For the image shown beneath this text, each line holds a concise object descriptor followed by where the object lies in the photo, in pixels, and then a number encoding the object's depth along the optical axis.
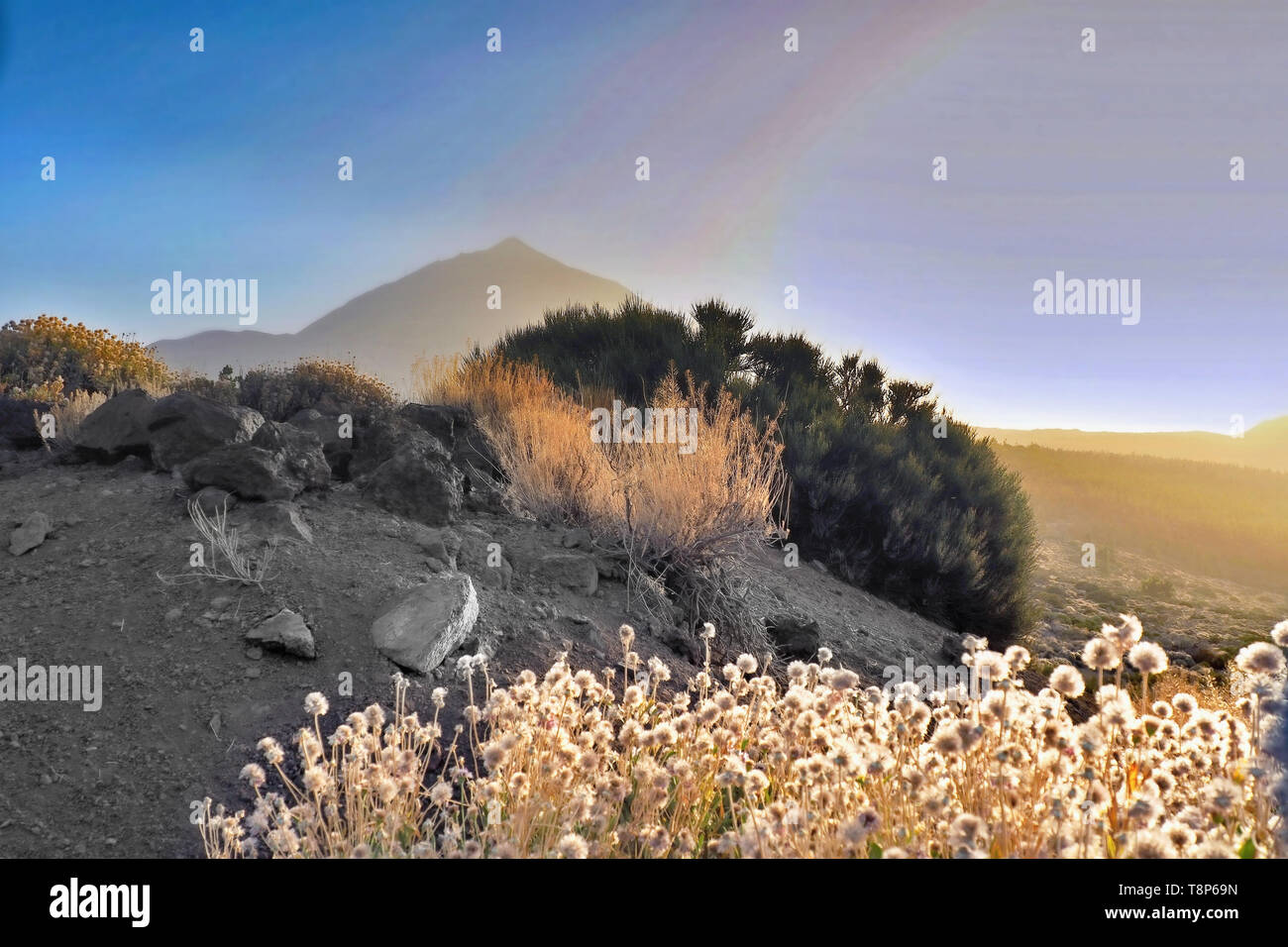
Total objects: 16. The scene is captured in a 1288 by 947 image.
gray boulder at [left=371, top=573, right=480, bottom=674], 4.30
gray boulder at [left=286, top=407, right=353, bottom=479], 6.87
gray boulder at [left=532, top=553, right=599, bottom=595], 5.69
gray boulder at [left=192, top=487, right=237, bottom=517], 5.45
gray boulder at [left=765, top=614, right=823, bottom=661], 6.22
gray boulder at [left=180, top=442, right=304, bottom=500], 5.64
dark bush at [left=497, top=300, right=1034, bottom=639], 9.66
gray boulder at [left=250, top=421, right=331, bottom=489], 6.00
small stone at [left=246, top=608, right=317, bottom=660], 4.21
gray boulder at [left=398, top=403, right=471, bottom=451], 7.92
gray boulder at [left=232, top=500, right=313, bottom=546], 5.23
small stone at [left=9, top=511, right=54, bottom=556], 5.29
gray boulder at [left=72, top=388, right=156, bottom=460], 6.48
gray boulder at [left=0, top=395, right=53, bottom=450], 7.28
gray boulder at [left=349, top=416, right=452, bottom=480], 6.66
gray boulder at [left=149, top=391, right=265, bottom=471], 6.17
